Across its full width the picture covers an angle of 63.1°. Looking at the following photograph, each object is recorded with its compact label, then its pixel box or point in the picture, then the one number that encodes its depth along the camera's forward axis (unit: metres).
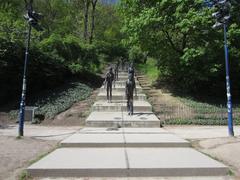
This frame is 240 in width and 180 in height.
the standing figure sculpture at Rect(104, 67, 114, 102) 11.19
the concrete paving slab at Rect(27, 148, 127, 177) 4.19
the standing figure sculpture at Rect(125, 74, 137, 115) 9.23
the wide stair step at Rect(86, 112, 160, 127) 8.31
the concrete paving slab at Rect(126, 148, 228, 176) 4.25
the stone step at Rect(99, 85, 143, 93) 13.17
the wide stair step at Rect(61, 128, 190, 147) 5.78
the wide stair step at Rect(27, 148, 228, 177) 4.20
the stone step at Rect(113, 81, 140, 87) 15.05
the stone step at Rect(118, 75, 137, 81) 17.10
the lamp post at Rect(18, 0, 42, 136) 6.99
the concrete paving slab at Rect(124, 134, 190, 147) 5.79
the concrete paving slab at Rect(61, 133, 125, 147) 5.77
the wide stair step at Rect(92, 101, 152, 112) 10.16
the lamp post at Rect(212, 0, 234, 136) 7.00
